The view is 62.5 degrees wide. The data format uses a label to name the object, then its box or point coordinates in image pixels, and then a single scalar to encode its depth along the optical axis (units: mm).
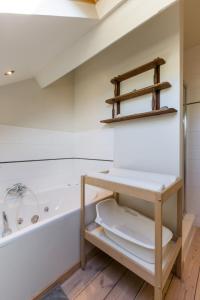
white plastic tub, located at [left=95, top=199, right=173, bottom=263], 1138
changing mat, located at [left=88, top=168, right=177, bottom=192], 1081
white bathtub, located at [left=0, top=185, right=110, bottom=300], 1031
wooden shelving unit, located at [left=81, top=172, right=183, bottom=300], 978
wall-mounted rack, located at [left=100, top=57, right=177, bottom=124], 1492
